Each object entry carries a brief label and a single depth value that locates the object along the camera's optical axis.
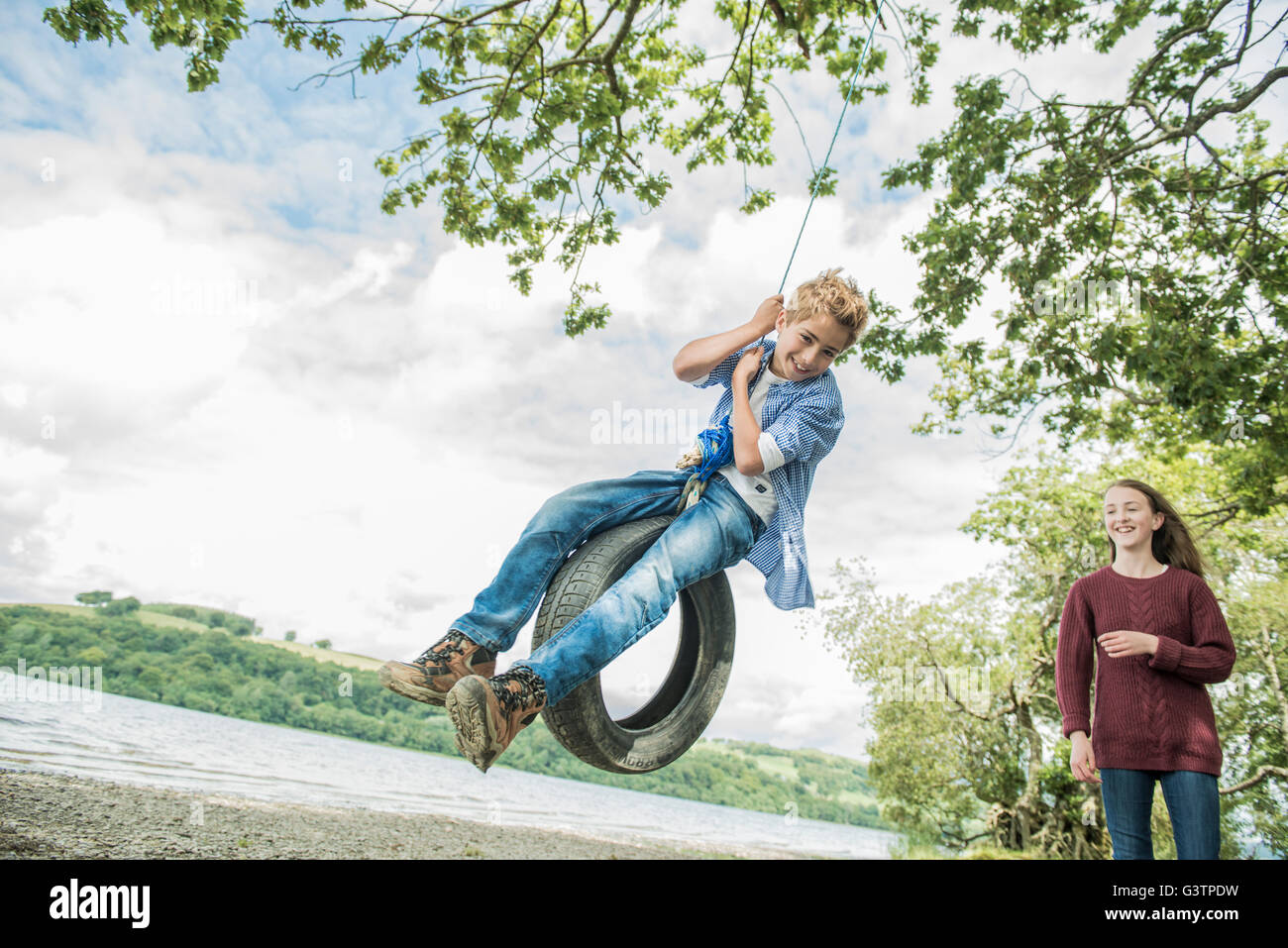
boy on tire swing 2.03
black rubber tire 2.15
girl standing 2.35
